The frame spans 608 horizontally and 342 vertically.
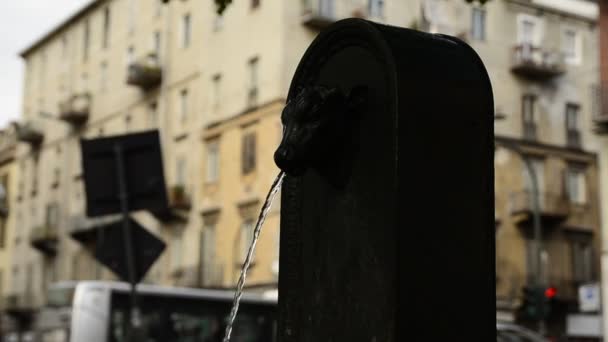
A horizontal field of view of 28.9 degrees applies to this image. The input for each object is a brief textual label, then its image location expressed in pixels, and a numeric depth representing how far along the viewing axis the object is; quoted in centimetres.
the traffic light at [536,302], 2581
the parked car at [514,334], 1906
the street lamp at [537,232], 2963
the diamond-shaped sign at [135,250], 1109
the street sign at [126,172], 1129
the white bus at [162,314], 2161
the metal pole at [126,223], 1097
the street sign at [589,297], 3231
